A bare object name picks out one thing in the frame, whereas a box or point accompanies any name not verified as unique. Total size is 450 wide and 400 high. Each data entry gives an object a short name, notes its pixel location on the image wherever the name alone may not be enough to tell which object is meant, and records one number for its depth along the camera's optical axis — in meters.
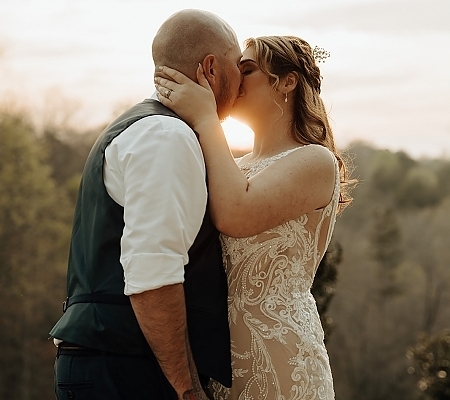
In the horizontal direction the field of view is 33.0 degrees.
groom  1.94
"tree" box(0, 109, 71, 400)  19.73
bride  2.27
